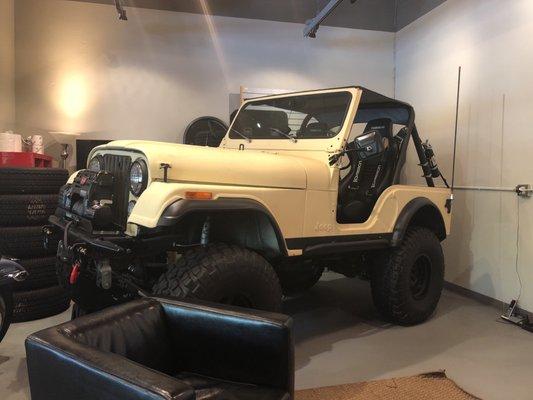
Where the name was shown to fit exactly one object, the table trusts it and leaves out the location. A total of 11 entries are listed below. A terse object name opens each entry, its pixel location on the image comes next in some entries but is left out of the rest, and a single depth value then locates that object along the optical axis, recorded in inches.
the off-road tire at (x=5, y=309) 107.6
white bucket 164.9
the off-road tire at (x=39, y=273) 132.0
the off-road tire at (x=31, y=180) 129.9
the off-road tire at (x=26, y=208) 129.3
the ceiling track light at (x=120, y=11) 188.7
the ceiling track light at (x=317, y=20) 190.2
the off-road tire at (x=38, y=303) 131.9
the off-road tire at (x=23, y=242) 128.0
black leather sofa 51.8
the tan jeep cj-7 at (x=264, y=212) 86.7
